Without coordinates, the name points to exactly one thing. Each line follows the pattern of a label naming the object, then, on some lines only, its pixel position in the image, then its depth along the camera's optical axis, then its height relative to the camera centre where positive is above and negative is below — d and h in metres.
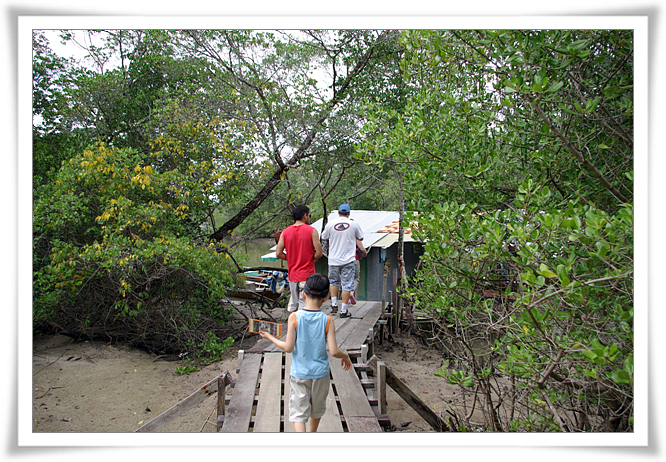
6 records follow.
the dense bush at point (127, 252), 6.80 -0.30
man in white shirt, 5.69 -0.13
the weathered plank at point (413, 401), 4.64 -1.83
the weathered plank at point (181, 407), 3.61 -1.60
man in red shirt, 4.75 -0.16
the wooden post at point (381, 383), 4.47 -1.58
